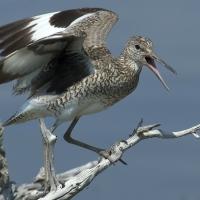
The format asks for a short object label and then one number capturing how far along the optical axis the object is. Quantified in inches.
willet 506.6
